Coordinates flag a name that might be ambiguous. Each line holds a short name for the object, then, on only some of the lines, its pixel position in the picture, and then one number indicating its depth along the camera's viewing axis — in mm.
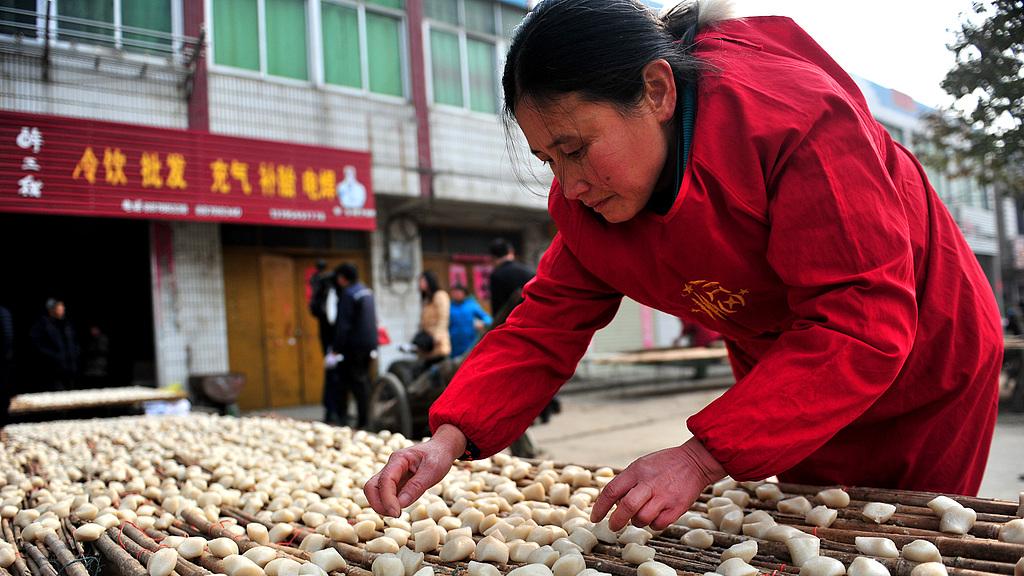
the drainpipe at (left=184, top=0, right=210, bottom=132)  6961
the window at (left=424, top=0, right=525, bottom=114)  8992
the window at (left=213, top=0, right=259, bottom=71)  7305
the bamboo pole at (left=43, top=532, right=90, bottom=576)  1156
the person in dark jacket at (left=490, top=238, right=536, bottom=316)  4695
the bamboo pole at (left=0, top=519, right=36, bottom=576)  1200
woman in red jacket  839
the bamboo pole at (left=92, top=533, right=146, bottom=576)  1137
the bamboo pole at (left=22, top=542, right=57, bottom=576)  1161
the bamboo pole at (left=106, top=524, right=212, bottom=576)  1102
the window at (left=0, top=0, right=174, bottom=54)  5980
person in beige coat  5254
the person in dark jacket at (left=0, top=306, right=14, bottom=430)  3801
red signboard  5965
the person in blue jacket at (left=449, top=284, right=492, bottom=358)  5723
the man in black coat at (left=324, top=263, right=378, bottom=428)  5316
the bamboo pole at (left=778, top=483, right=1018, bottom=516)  1057
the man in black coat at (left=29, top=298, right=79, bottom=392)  6648
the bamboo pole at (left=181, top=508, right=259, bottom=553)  1245
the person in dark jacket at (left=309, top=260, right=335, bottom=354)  6047
